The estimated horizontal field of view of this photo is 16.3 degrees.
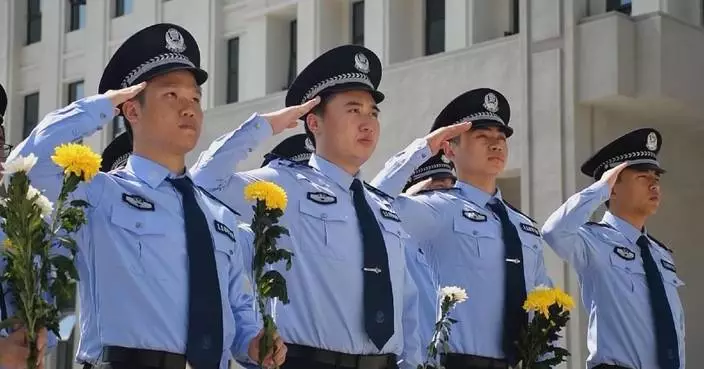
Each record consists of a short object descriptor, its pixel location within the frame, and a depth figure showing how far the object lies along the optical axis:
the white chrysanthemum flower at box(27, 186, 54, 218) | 7.29
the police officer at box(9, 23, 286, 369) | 8.22
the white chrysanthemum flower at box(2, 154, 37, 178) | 7.33
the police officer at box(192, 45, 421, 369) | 9.76
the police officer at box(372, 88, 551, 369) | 11.44
